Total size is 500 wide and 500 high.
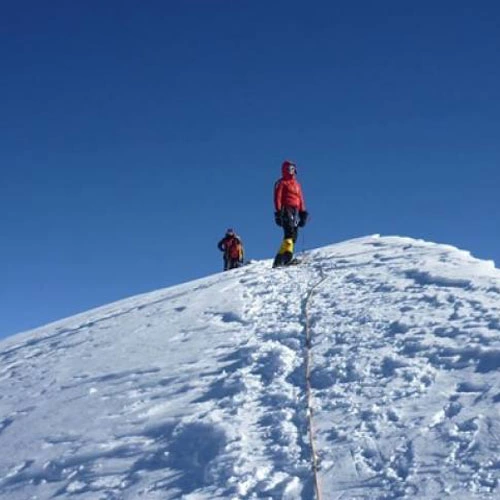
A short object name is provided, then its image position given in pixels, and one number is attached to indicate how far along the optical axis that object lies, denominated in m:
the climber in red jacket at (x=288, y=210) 12.56
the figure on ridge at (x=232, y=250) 17.48
